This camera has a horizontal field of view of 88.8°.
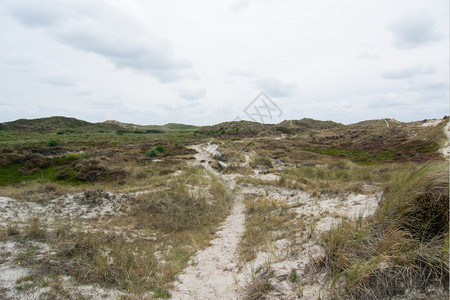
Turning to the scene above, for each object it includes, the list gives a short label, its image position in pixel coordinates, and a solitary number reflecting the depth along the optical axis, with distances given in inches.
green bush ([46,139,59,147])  1237.1
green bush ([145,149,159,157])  1086.0
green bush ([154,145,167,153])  1222.3
